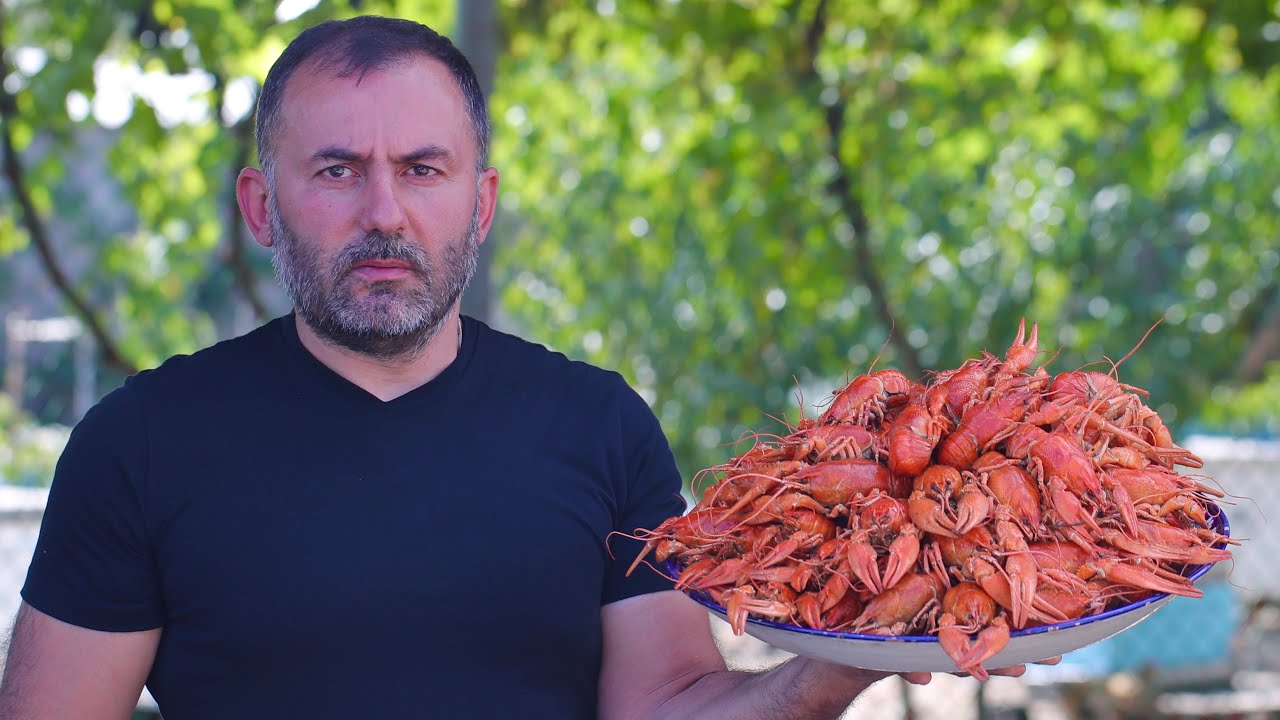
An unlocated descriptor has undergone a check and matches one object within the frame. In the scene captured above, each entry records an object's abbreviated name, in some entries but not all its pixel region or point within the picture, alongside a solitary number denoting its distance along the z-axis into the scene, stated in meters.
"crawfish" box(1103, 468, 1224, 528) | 1.58
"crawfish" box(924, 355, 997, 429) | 1.64
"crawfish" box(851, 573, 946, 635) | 1.41
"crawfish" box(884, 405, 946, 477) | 1.54
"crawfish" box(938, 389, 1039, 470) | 1.56
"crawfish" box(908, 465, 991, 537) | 1.43
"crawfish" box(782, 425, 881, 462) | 1.61
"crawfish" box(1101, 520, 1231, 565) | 1.47
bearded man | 1.73
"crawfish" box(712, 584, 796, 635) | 1.42
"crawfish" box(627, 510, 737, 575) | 1.63
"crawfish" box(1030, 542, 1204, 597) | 1.43
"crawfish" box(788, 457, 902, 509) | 1.55
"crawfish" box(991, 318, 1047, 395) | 1.67
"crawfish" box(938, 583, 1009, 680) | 1.32
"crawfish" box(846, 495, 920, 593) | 1.42
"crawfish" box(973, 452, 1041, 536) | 1.48
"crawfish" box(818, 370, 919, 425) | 1.71
